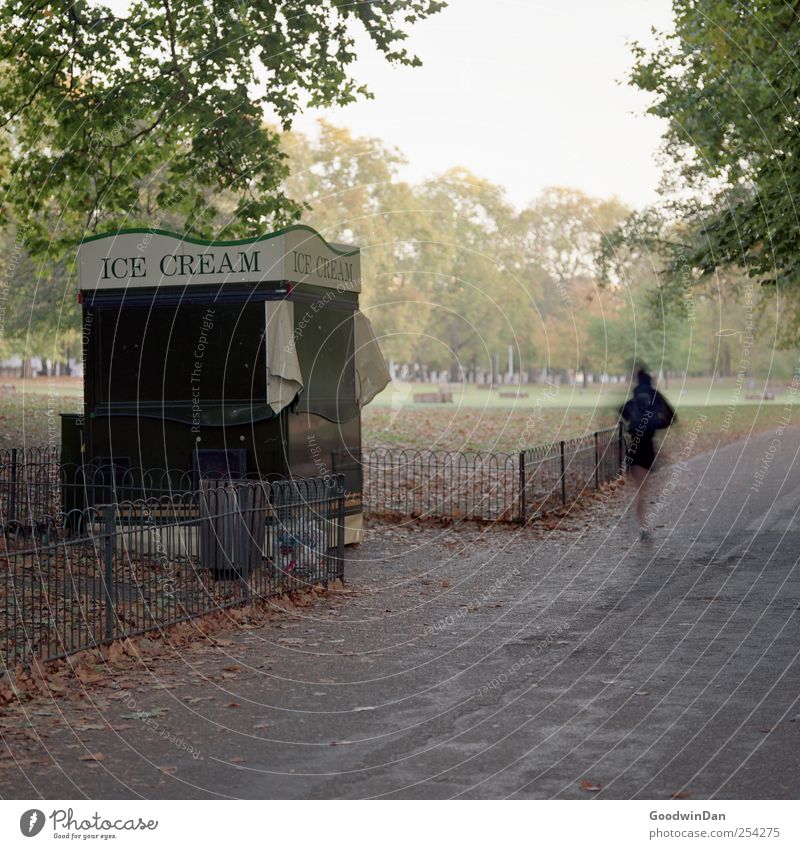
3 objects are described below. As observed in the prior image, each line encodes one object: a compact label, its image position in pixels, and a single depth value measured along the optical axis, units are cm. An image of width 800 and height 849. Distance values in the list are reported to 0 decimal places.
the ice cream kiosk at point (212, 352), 1279
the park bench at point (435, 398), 5753
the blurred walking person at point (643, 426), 1496
